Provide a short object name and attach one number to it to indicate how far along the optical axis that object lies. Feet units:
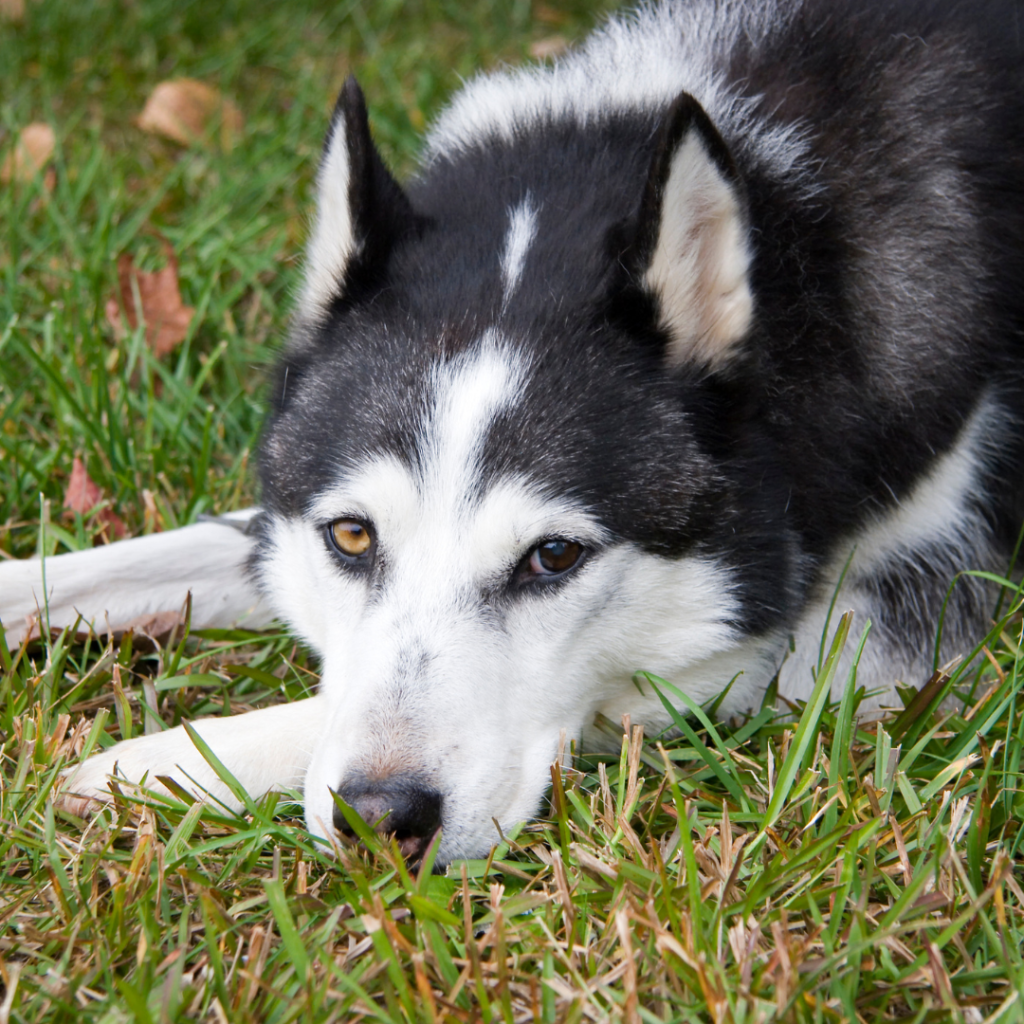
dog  7.93
